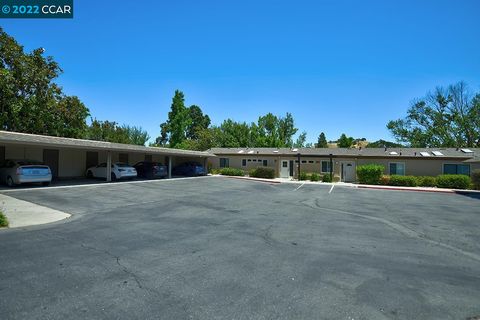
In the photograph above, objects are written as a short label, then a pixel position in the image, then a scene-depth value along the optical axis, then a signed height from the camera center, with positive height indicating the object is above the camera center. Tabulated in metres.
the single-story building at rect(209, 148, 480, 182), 30.44 +0.45
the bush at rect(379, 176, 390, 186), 29.34 -1.40
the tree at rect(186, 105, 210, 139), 79.88 +10.88
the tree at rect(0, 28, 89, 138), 25.39 +5.48
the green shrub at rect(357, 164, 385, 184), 29.48 -0.80
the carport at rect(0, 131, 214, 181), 16.56 +0.64
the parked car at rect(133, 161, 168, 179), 26.70 -0.65
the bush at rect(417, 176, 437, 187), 28.17 -1.40
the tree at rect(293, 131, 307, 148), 65.12 +4.63
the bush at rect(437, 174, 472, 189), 26.44 -1.30
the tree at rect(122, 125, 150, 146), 56.97 +4.67
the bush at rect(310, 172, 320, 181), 32.12 -1.30
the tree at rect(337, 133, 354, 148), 67.25 +4.77
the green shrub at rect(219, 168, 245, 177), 34.91 -0.97
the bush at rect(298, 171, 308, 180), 32.94 -1.25
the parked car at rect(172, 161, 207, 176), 32.88 -0.67
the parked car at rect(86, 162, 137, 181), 23.08 -0.69
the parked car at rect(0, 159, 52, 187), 16.59 -0.59
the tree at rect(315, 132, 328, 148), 84.26 +6.16
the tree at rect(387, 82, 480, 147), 47.03 +6.09
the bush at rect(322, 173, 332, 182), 31.60 -1.37
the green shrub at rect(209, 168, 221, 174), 37.06 -0.94
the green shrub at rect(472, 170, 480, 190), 25.98 -1.08
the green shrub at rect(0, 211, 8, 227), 8.20 -1.53
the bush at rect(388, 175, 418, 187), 27.95 -1.39
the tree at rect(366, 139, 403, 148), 87.80 +5.85
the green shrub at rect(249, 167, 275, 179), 33.53 -0.99
